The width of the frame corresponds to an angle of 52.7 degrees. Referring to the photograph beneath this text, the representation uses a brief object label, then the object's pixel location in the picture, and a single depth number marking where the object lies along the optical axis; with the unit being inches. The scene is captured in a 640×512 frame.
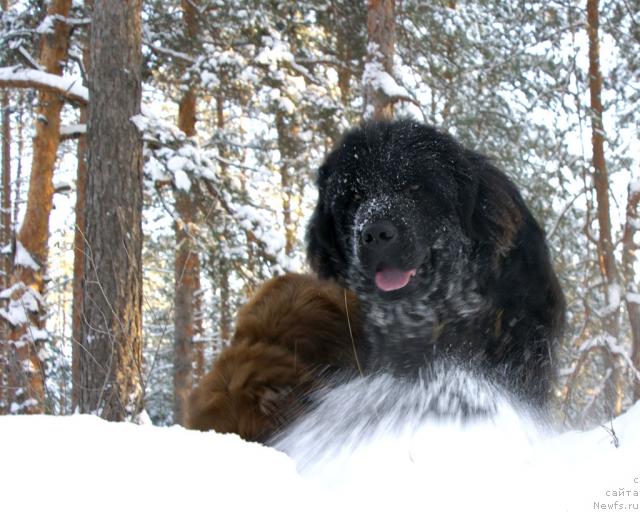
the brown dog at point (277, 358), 116.8
